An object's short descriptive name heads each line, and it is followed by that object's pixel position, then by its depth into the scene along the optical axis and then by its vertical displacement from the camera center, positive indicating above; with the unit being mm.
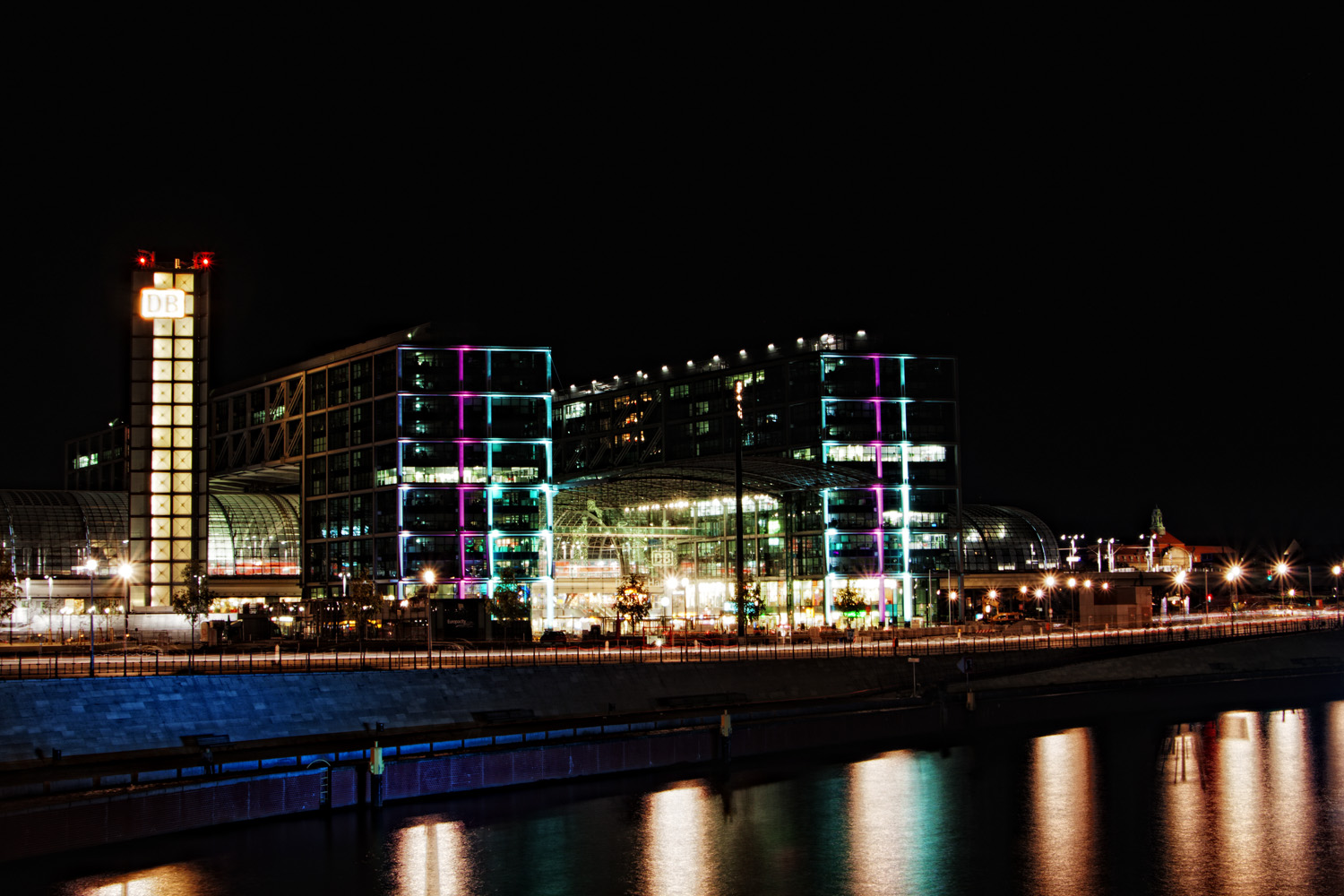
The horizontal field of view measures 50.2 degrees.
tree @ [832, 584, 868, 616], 164250 -2418
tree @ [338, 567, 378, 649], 132000 -1379
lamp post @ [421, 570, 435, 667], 135338 +761
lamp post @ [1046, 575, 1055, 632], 164925 -2234
